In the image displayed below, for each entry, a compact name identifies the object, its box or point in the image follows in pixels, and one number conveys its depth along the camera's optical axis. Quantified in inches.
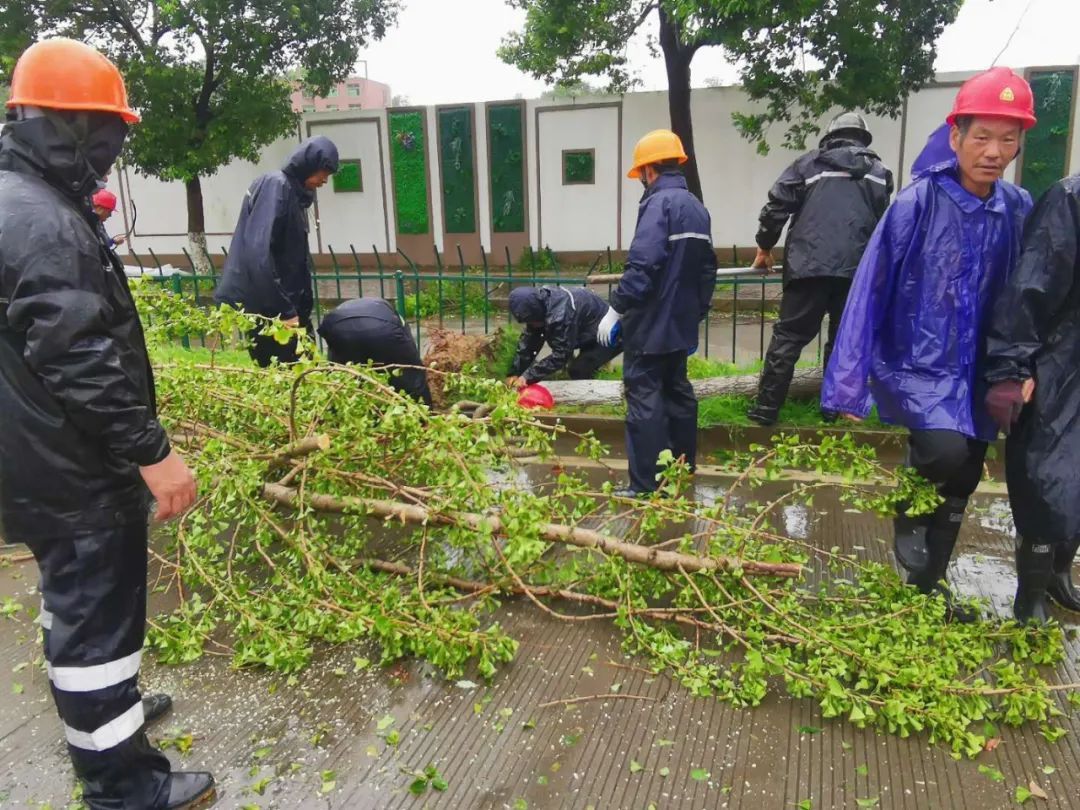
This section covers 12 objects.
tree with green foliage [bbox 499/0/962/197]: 418.6
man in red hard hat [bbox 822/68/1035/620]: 114.3
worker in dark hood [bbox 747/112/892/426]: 193.2
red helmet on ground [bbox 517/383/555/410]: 226.1
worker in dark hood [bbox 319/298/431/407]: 197.3
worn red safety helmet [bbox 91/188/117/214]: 256.1
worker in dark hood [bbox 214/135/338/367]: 191.6
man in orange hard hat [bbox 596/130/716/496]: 172.2
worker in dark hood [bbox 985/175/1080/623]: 110.0
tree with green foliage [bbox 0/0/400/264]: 497.4
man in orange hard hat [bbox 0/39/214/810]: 76.9
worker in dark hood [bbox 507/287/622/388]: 243.3
